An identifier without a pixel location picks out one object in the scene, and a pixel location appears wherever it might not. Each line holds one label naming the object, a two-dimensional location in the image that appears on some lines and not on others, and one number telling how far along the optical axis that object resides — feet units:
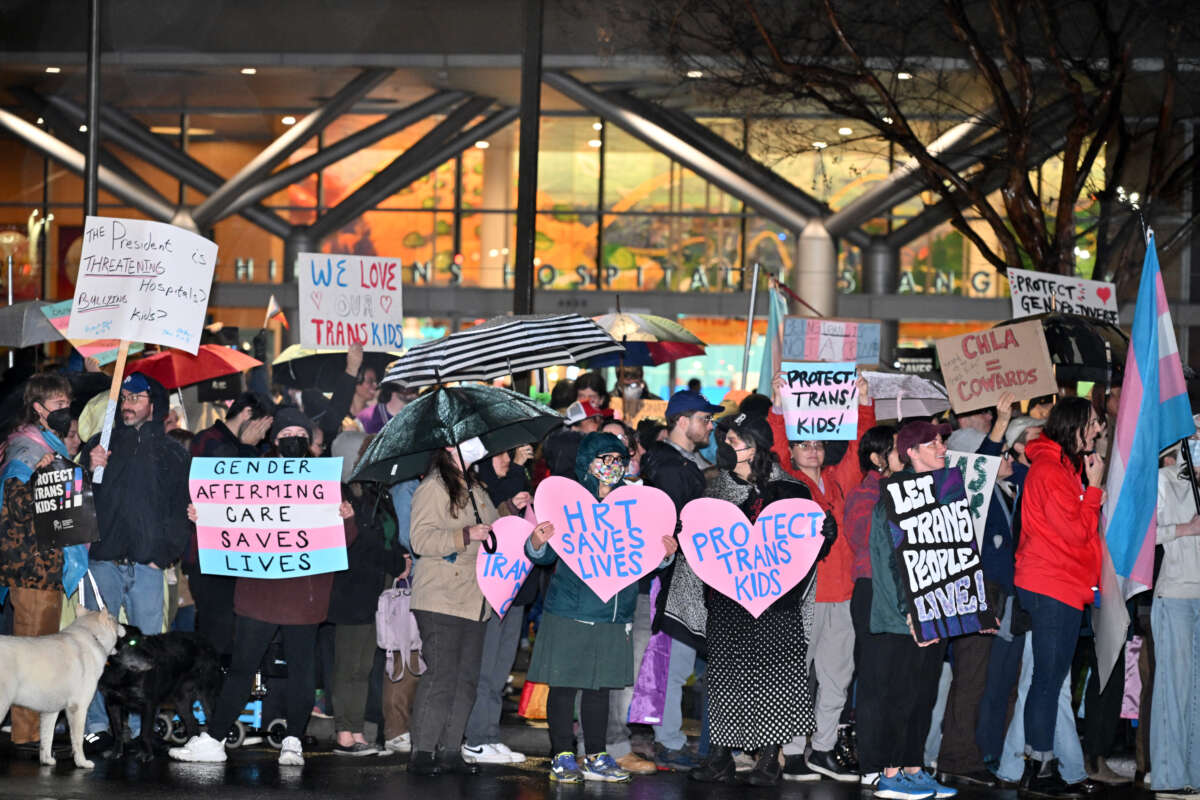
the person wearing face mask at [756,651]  54.19
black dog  55.77
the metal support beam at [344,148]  183.73
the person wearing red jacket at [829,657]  57.11
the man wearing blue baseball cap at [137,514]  58.23
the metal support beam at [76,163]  183.11
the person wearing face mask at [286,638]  56.80
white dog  52.29
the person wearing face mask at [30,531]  57.93
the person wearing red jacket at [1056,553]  54.65
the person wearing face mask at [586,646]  54.60
